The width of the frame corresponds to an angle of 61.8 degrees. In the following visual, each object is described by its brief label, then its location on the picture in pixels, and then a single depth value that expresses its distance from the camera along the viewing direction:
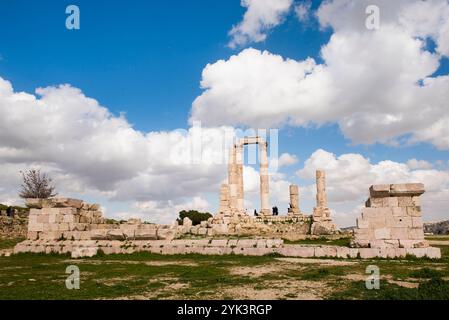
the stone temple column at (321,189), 38.69
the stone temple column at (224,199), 38.47
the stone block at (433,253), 12.59
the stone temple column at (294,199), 40.94
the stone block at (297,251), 13.55
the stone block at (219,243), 14.97
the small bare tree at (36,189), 38.41
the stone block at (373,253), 12.98
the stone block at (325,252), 13.34
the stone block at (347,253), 13.19
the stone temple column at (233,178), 40.91
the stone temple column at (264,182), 42.55
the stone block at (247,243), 14.66
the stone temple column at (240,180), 42.75
